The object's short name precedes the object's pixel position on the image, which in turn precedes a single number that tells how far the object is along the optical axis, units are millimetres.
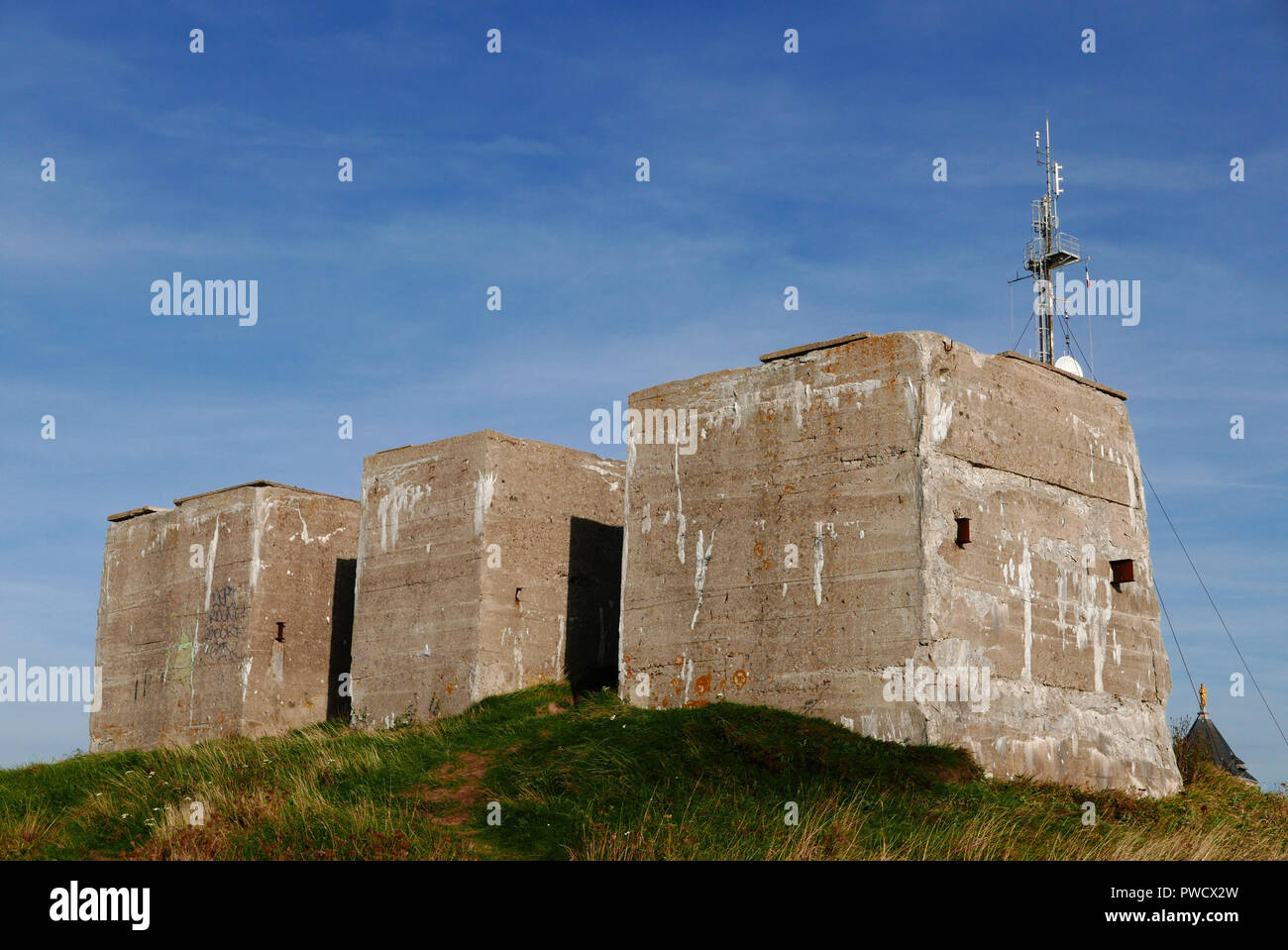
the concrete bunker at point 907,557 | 13453
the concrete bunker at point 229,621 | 18922
